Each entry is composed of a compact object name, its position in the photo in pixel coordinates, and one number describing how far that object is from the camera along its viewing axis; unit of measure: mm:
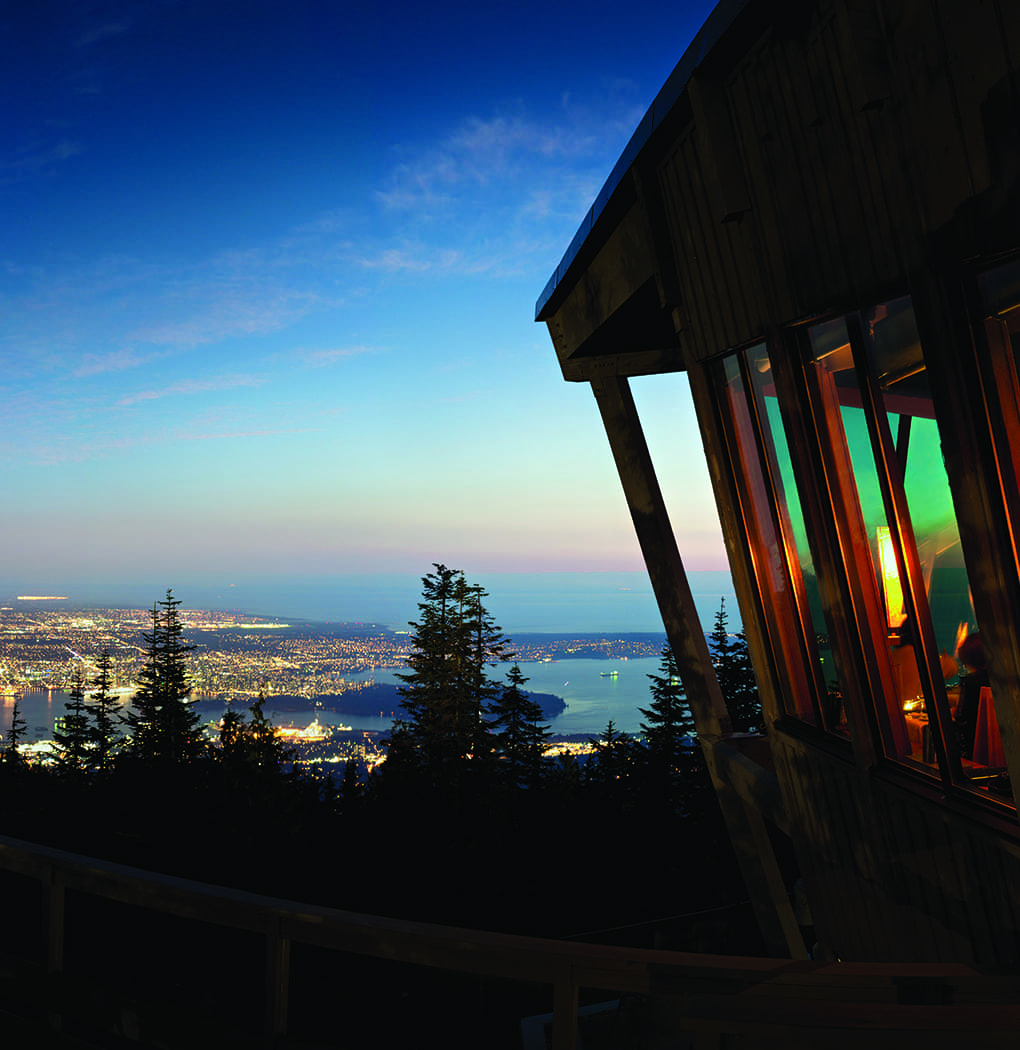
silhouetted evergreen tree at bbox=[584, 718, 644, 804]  30472
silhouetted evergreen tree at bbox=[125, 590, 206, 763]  53594
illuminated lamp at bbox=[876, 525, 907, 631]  4797
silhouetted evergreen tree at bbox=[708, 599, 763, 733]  38875
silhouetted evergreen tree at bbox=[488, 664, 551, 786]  43375
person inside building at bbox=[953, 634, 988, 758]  4215
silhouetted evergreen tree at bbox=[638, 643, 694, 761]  40062
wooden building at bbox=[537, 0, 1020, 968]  3617
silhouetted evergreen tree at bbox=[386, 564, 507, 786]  45750
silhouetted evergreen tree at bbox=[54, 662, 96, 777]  51594
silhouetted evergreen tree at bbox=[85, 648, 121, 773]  52656
